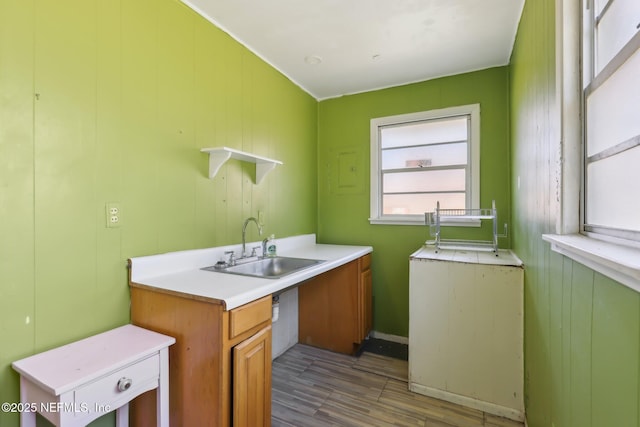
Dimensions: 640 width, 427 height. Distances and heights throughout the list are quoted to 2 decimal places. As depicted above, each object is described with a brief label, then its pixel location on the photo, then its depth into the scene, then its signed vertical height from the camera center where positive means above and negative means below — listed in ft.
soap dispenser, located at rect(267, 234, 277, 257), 7.49 -0.91
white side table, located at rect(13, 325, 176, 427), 3.19 -1.96
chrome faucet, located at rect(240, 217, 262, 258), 6.82 -0.41
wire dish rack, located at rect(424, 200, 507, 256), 7.73 -0.43
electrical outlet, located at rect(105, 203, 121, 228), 4.54 -0.05
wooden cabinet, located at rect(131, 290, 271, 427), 3.97 -2.14
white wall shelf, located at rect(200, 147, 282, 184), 5.90 +1.22
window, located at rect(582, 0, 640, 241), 2.30 +0.85
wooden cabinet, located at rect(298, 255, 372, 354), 8.44 -2.91
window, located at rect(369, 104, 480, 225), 8.63 +1.52
